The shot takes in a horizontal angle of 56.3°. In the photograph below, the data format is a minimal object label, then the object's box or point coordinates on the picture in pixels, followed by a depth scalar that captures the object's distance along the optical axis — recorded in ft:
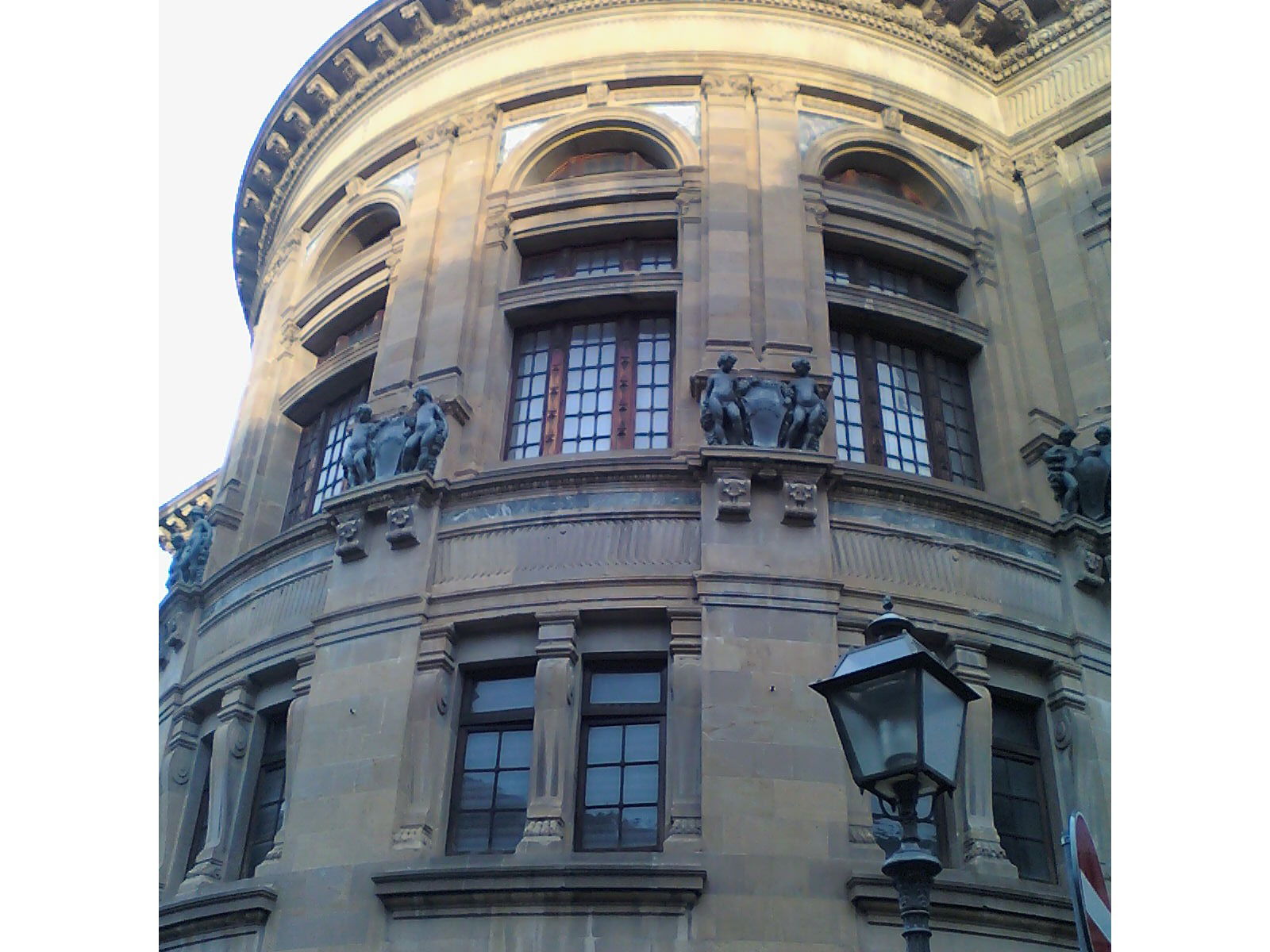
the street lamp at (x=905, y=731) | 24.00
